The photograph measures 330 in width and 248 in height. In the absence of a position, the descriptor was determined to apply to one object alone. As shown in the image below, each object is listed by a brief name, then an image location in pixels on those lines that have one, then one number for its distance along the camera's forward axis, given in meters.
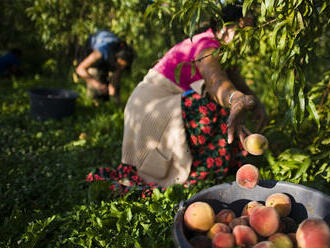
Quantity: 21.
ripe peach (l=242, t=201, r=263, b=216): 1.34
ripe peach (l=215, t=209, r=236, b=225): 1.30
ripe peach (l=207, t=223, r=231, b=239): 1.20
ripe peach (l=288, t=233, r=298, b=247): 1.16
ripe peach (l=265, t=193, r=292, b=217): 1.31
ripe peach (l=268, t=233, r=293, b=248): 1.13
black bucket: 3.67
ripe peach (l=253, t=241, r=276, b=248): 1.06
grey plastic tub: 1.26
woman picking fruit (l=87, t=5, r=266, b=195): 2.10
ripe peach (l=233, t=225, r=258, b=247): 1.14
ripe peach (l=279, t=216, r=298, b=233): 1.27
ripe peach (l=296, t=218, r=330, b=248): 1.05
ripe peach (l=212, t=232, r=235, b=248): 1.11
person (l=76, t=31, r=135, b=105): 3.94
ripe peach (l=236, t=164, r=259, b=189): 1.36
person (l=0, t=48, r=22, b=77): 5.52
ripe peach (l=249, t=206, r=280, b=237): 1.18
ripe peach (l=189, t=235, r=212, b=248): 1.15
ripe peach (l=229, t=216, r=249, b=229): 1.23
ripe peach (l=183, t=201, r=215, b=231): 1.21
